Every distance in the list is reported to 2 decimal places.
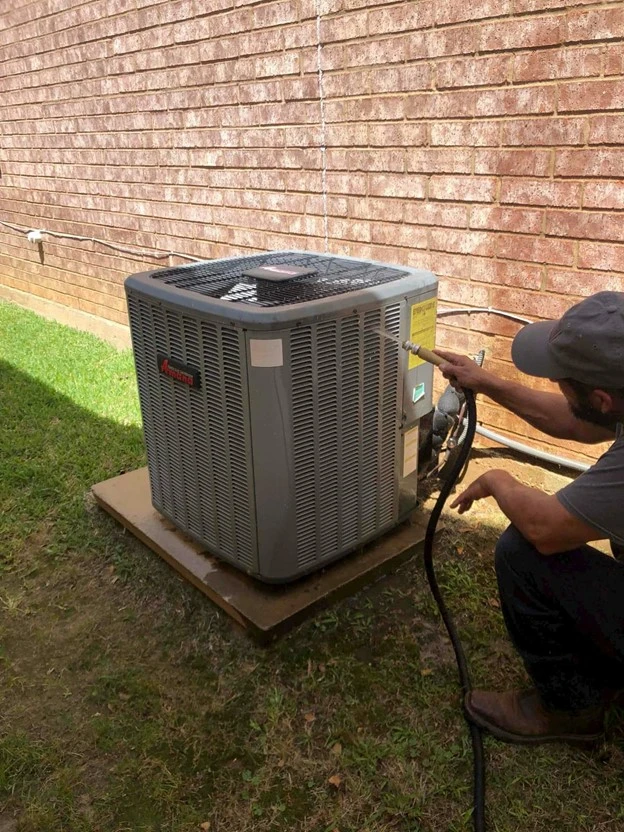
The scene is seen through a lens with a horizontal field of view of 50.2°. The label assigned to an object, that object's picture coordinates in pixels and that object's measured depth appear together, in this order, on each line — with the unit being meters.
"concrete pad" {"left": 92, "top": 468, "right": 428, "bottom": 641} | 2.21
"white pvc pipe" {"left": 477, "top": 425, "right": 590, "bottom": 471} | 2.86
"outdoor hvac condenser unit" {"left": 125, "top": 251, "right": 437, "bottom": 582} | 1.96
